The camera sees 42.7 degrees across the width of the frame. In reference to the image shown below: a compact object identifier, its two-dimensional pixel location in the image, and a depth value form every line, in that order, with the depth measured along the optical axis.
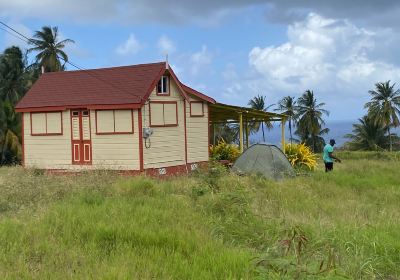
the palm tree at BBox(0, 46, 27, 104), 42.06
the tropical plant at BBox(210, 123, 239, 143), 47.02
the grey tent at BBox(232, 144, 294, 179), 18.95
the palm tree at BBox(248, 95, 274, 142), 64.20
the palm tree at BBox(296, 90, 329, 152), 57.25
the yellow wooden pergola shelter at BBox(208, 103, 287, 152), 23.34
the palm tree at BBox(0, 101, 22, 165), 37.47
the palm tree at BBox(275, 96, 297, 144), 58.89
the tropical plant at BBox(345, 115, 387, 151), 54.12
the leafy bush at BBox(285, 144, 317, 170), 24.14
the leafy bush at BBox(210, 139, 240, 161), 24.75
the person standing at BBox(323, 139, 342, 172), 20.06
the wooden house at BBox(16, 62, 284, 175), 17.98
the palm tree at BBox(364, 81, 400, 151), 54.88
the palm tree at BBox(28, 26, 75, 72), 48.00
